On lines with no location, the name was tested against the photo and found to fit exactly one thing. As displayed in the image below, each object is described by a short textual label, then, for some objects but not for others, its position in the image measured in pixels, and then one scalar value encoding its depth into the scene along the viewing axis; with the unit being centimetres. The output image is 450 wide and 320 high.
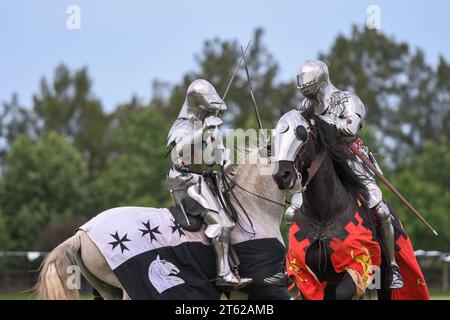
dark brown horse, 1477
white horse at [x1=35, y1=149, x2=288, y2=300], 1723
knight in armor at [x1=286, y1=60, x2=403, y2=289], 1583
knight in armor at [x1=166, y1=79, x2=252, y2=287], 1736
